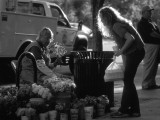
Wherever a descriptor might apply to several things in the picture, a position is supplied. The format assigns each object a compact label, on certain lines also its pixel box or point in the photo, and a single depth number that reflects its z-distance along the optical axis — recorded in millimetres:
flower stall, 8408
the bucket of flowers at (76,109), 8556
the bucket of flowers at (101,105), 9110
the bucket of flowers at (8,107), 8479
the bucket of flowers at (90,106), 8738
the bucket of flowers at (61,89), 8587
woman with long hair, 8834
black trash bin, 9629
